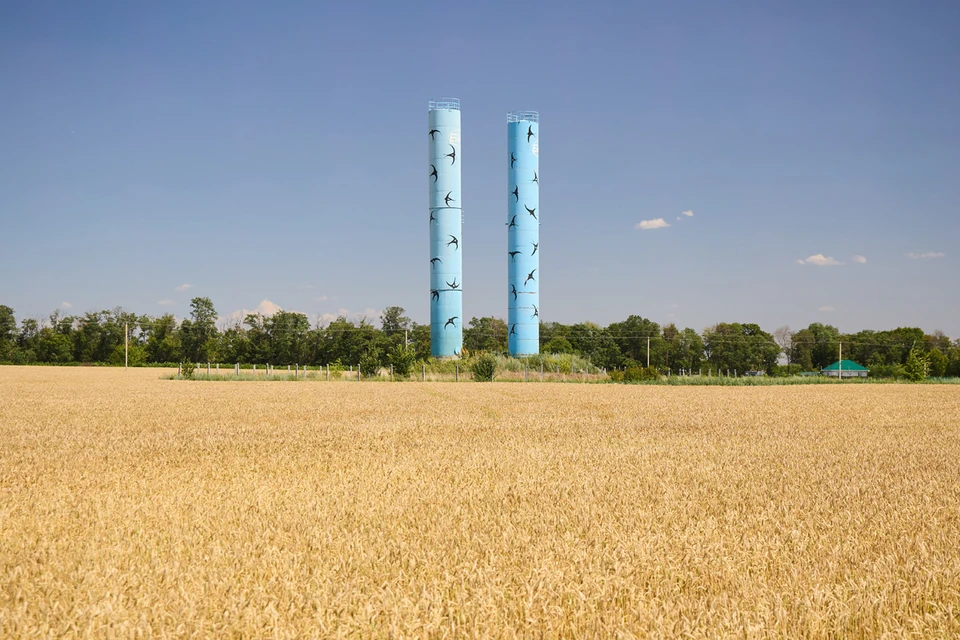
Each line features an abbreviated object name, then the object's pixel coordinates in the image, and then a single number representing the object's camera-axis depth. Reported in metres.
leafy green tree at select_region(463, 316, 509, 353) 123.36
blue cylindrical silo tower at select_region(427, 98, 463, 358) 69.12
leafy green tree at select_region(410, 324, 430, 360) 114.23
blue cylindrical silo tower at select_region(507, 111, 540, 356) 70.50
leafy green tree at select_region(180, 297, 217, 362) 117.25
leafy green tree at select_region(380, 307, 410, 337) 117.88
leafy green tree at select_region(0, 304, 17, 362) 126.00
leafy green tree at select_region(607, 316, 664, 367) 121.38
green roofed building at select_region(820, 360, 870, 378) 128.25
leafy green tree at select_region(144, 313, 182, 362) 119.38
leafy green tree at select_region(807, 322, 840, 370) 136.00
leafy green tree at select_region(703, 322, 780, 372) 121.88
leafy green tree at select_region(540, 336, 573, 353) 117.94
